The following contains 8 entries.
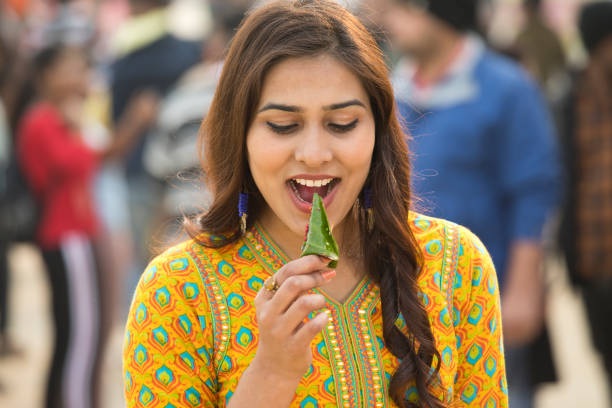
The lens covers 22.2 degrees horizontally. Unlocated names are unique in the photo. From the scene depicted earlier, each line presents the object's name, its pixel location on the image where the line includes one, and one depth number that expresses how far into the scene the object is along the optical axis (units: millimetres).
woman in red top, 8681
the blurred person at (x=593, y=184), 7762
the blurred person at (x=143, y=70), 11363
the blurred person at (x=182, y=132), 9016
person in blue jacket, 6942
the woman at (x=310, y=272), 3353
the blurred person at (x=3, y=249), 10581
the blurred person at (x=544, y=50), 13561
